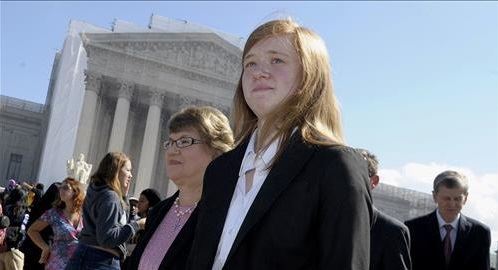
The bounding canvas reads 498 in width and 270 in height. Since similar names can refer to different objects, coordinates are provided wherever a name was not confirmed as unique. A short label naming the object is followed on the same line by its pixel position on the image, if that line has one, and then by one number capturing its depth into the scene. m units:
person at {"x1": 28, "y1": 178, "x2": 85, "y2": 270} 5.31
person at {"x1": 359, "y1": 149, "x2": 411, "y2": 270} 3.37
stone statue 27.89
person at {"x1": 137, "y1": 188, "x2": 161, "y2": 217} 7.52
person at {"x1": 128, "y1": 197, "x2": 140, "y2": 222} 9.68
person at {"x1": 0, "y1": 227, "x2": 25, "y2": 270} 7.04
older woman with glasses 2.95
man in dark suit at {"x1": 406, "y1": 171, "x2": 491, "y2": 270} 4.47
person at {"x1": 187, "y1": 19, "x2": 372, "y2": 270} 1.42
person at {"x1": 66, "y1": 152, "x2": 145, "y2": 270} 4.00
